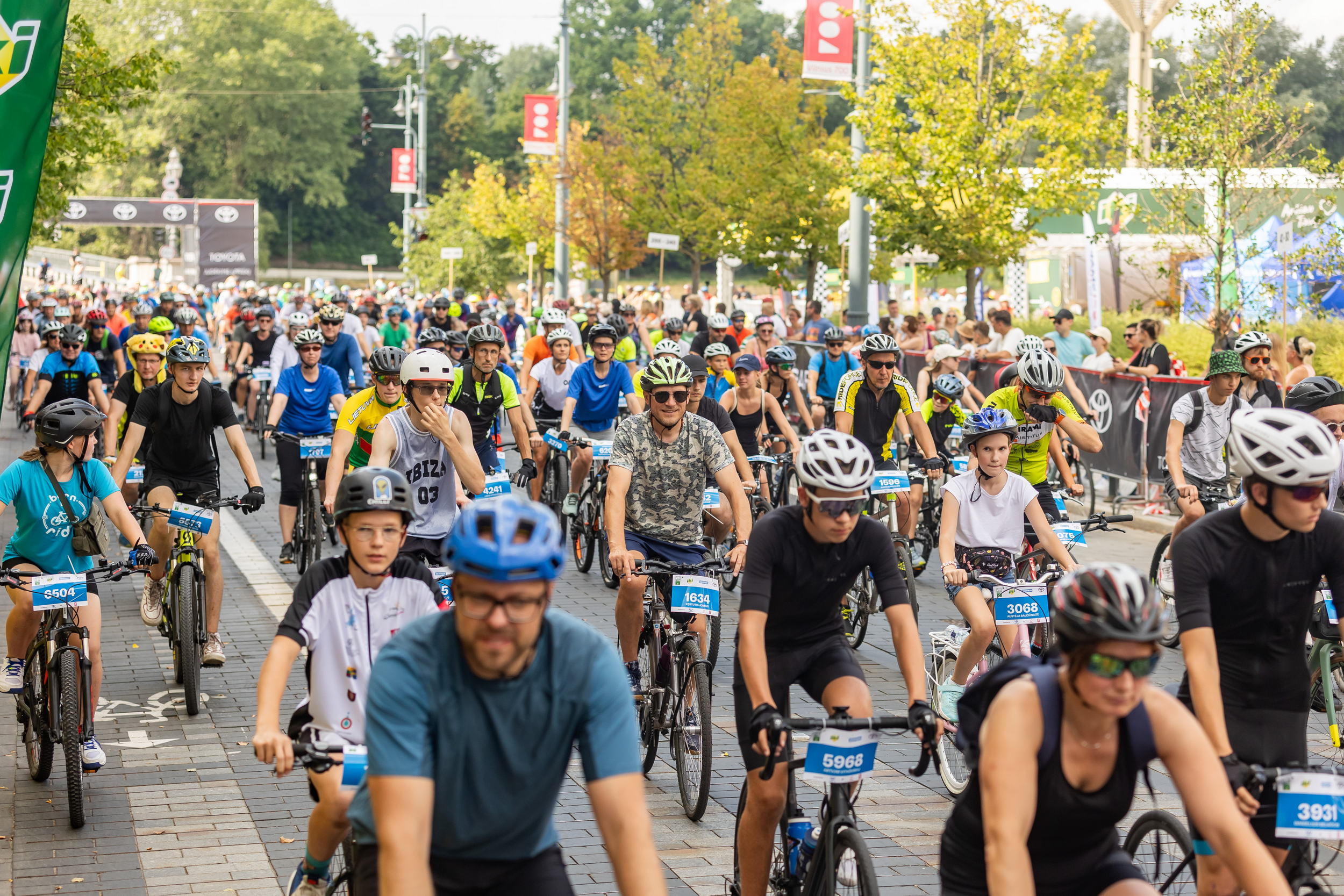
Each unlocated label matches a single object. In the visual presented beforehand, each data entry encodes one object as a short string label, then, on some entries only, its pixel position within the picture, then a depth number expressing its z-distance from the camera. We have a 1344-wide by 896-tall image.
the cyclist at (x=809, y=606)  10.41
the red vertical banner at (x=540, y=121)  78.62
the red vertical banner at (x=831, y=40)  49.25
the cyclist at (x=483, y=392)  26.52
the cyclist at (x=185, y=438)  20.05
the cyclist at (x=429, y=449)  16.36
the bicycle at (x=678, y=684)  14.59
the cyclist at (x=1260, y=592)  9.26
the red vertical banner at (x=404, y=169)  114.25
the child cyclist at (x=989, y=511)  16.09
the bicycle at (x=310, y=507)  26.20
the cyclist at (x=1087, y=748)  6.93
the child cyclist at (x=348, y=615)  10.24
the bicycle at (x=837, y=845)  9.37
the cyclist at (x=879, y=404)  24.48
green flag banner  10.68
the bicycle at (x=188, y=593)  18.14
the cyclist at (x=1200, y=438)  21.50
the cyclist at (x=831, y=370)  33.50
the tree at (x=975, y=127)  51.03
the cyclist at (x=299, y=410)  26.70
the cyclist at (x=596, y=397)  28.00
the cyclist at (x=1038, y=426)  19.53
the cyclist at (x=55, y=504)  15.34
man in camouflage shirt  16.50
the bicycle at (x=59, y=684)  14.32
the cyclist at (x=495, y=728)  6.41
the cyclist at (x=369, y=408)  20.11
